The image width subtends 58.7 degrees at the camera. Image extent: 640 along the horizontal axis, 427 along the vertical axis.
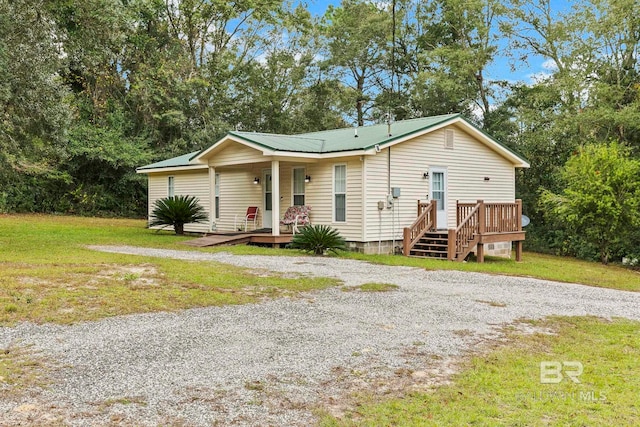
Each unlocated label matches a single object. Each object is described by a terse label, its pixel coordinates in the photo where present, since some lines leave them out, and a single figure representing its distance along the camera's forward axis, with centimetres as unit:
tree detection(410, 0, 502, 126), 2708
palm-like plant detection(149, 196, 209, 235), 1867
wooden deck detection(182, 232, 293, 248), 1543
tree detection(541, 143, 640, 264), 1723
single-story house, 1481
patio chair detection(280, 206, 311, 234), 1602
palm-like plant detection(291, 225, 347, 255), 1401
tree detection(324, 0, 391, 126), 3266
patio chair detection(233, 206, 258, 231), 1783
